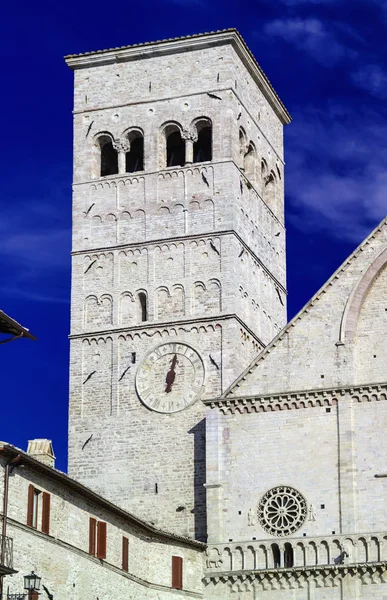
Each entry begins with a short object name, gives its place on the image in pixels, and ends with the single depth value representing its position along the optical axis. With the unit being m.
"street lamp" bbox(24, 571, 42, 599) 35.47
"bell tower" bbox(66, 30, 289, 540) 53.75
